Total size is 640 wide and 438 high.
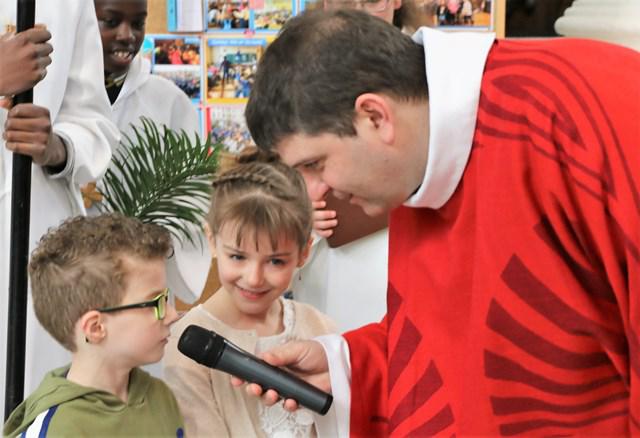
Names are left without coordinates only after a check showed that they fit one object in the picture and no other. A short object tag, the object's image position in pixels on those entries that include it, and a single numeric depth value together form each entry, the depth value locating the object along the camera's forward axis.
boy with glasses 2.91
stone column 3.78
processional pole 3.48
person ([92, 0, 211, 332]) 4.33
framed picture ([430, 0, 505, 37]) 4.62
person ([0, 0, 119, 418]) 3.85
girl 3.15
